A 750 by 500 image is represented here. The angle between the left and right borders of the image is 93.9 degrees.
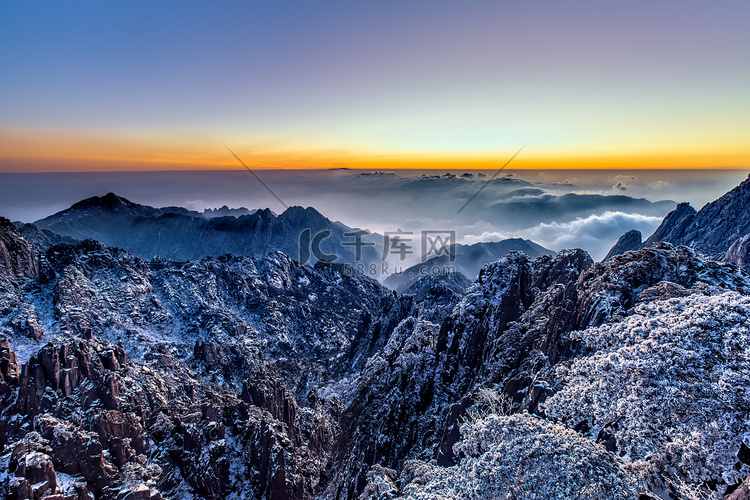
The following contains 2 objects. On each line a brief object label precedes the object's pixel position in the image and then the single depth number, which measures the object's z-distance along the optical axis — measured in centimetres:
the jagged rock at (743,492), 1294
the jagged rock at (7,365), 6378
